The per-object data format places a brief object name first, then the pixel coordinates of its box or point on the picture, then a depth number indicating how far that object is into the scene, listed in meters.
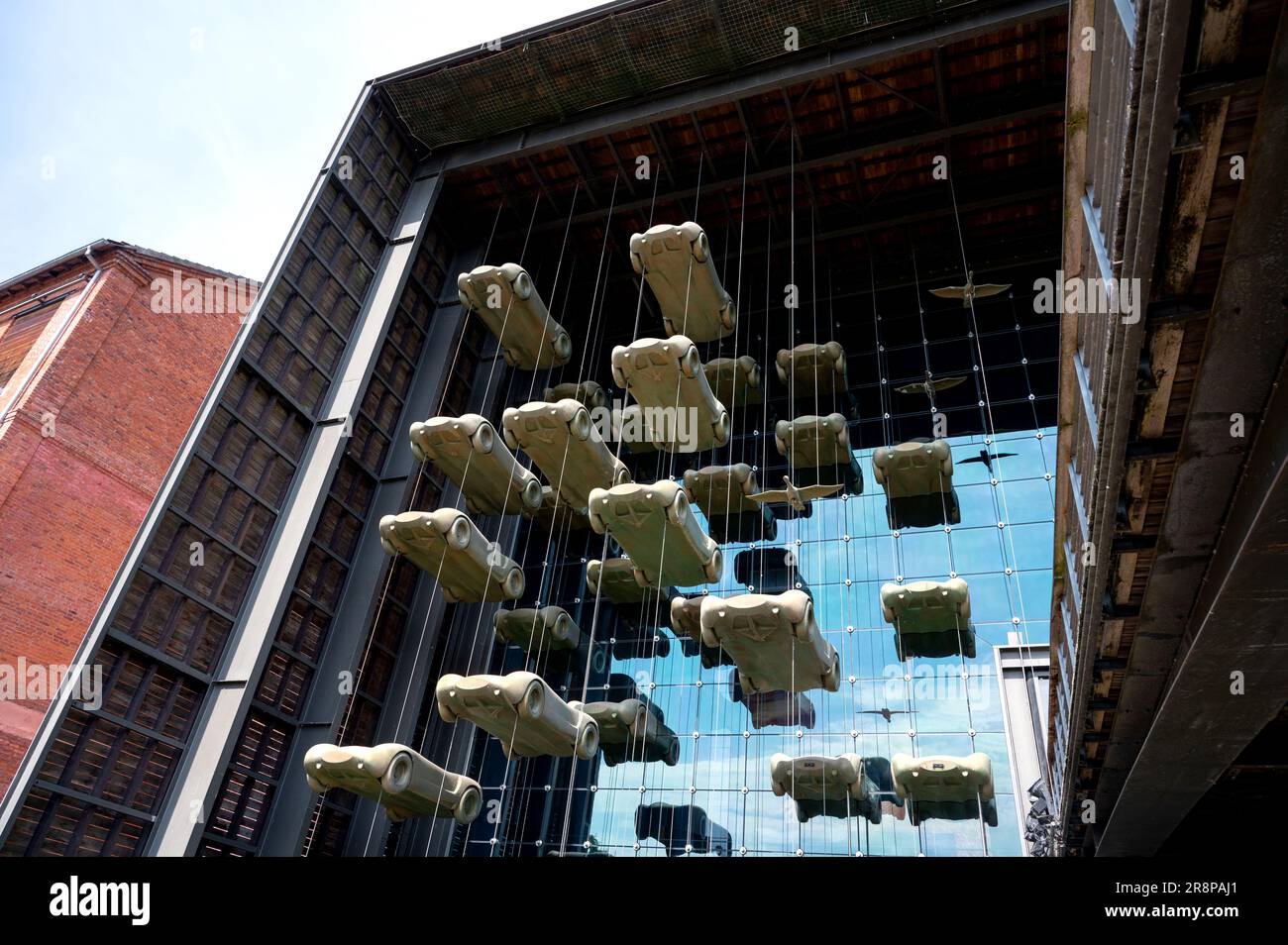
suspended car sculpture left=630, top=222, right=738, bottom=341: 17.55
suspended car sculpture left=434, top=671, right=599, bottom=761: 13.66
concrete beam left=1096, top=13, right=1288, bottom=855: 4.21
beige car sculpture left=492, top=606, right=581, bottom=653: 18.23
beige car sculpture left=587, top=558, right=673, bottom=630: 18.36
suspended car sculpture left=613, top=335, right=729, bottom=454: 16.47
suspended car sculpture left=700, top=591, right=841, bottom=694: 13.58
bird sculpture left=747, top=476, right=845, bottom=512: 16.89
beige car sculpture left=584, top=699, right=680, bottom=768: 16.52
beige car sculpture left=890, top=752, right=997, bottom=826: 13.67
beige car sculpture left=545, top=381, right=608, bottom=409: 21.17
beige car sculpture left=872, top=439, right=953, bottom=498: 16.94
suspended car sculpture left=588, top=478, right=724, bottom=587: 14.89
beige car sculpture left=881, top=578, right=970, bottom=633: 15.41
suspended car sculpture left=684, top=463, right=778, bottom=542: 18.03
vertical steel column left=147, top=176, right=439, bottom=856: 14.14
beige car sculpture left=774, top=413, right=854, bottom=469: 18.05
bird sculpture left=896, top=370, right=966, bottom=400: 18.98
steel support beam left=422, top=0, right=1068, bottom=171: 16.92
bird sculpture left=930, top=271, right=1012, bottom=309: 19.41
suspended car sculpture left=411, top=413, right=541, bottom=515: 16.75
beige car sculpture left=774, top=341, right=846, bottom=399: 19.34
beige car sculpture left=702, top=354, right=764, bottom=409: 19.73
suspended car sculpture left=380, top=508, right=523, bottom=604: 16.03
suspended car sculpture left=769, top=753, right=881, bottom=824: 14.31
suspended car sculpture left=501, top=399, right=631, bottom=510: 16.39
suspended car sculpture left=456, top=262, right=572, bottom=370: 19.19
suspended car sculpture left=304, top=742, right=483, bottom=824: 13.44
